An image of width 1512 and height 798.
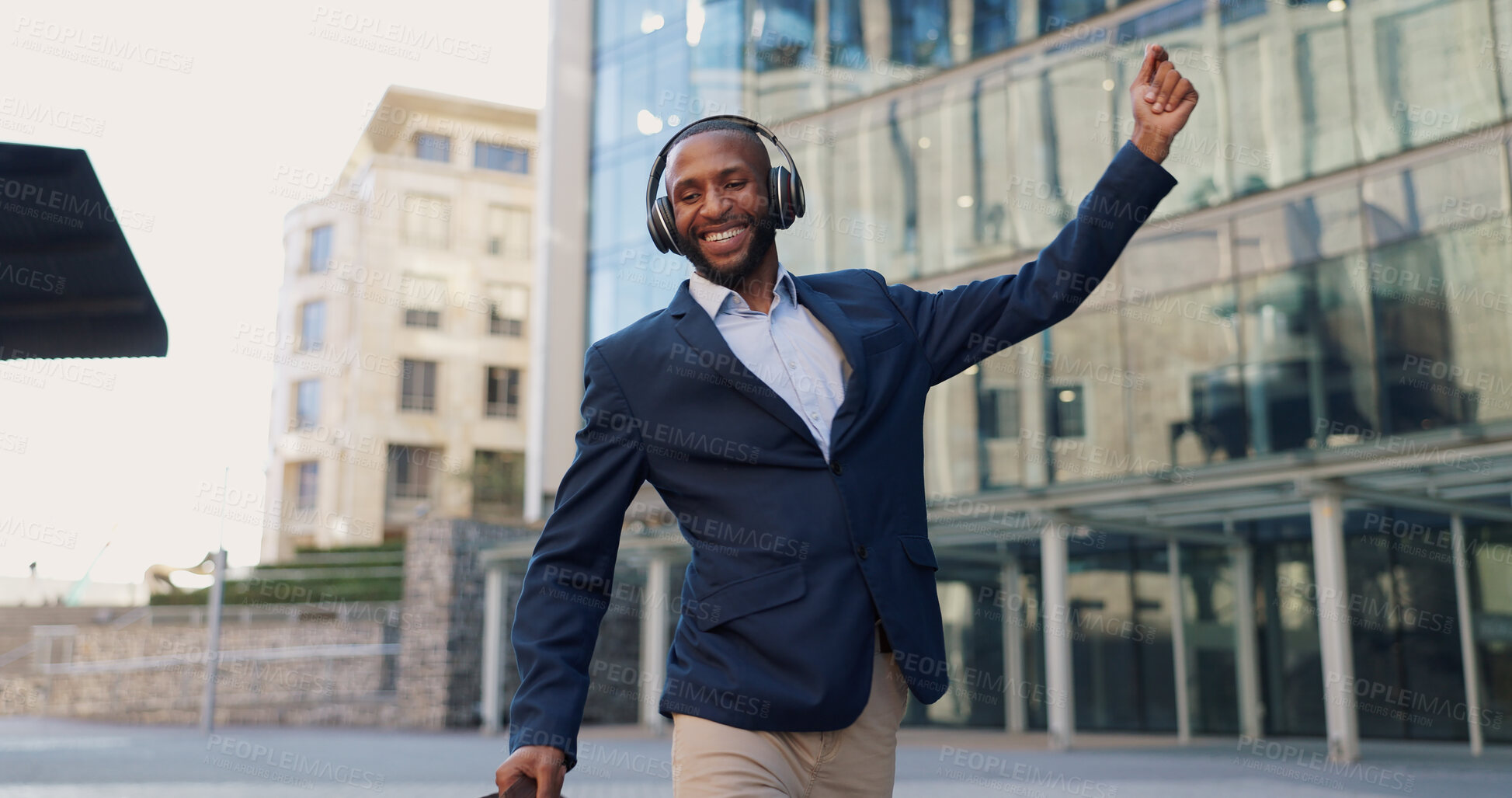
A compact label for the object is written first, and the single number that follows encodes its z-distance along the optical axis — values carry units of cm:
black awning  319
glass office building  1396
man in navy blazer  196
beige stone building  4912
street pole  1936
